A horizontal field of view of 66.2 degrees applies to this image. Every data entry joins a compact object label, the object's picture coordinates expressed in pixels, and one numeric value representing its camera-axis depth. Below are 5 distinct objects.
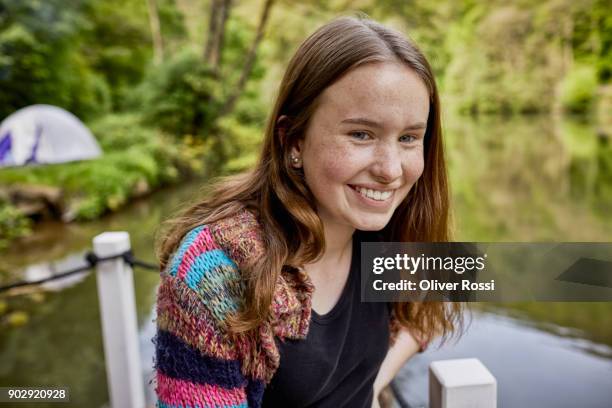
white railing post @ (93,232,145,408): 1.25
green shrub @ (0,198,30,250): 5.28
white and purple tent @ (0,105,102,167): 5.79
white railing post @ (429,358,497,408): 0.66
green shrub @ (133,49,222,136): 7.43
